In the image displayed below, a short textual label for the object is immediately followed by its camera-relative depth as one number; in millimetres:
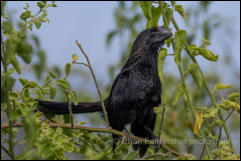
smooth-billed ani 7453
